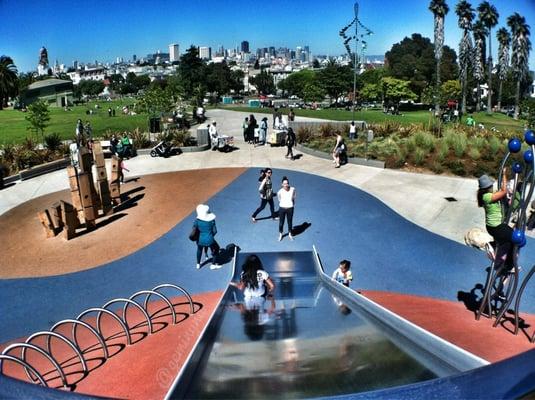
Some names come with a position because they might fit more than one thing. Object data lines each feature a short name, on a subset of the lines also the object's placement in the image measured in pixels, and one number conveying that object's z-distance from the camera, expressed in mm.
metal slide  3840
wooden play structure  10906
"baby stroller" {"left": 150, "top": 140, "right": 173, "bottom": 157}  18484
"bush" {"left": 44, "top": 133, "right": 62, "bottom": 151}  16969
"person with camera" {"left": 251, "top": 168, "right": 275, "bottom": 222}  11328
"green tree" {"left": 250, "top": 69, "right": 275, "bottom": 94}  38412
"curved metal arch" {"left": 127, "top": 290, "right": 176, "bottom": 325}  7266
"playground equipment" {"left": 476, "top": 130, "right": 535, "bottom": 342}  6531
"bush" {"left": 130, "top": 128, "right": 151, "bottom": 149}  19672
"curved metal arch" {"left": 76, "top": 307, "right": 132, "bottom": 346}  6277
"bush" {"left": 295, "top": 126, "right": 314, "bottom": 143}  19034
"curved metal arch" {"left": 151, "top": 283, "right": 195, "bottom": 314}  7746
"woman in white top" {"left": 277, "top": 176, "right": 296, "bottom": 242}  10664
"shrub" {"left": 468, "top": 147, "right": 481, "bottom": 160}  12969
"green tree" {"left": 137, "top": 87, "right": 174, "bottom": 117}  20953
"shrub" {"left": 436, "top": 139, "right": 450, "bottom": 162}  15122
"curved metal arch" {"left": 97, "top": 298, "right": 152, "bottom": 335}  6554
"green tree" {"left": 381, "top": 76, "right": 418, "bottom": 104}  22073
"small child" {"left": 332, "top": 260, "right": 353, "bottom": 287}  8359
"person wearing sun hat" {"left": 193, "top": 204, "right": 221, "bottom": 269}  9438
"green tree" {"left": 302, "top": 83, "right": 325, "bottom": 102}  42875
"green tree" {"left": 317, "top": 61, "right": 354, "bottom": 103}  36612
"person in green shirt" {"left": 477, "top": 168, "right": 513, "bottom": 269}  7062
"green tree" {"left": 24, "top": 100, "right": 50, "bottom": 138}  15461
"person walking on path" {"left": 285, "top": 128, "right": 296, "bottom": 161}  15961
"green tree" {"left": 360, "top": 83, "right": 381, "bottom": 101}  38188
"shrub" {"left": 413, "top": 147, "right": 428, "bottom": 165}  15778
